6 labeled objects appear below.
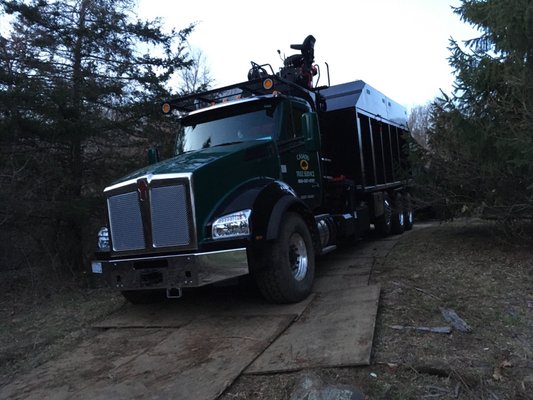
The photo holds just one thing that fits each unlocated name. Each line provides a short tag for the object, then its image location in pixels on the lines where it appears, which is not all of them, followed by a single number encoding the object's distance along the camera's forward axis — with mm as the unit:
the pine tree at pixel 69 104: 8562
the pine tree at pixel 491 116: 7180
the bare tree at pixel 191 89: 12109
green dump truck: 5594
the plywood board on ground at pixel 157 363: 4199
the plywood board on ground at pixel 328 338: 4258
